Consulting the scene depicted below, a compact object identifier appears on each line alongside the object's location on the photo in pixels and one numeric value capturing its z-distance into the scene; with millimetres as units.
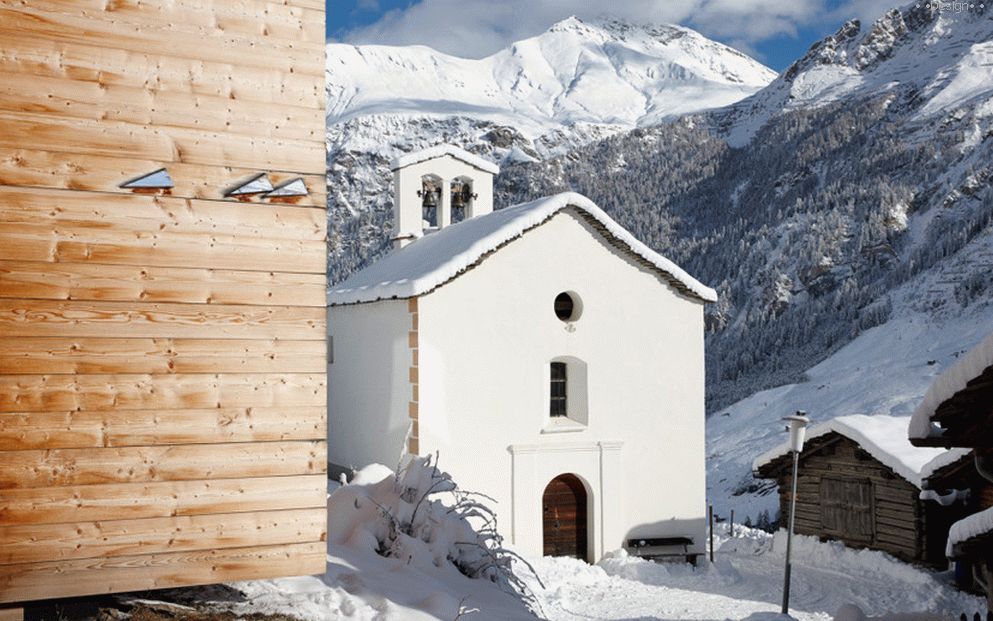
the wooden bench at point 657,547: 18078
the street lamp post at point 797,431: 14860
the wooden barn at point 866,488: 19359
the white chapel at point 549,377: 17000
